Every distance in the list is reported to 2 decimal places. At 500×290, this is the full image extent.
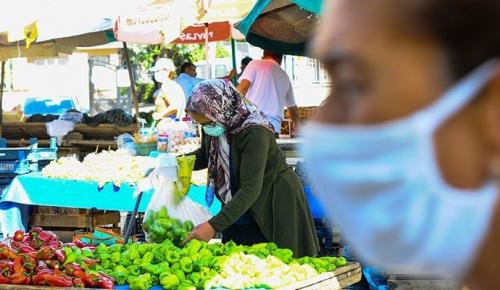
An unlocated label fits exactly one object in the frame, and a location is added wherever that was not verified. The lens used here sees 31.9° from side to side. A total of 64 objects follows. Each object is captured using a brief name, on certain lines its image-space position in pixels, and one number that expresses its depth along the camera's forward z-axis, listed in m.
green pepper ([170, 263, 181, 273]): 4.60
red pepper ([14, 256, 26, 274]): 4.73
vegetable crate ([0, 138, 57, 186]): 10.52
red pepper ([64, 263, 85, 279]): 4.62
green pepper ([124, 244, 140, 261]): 4.90
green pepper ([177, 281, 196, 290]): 4.40
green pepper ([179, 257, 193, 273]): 4.60
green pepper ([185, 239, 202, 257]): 4.81
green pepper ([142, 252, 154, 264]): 4.75
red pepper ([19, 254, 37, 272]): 4.80
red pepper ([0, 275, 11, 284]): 4.63
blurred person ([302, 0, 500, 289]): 1.07
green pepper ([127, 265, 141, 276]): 4.69
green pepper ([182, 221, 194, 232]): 5.29
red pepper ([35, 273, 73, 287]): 4.51
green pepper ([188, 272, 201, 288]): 4.51
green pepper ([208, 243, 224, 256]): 4.84
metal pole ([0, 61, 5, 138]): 15.56
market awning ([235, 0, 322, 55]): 6.31
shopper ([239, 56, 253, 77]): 13.45
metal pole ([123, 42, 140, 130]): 14.03
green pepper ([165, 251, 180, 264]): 4.73
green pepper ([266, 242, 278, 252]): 4.93
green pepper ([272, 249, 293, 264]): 4.77
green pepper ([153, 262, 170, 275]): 4.57
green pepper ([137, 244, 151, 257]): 4.96
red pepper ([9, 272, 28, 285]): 4.62
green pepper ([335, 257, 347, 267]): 4.91
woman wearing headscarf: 4.97
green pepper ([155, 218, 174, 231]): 5.25
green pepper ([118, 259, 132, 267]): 4.85
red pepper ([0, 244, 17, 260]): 5.01
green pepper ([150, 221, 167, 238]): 5.25
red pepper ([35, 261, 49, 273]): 4.74
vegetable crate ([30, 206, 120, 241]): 8.73
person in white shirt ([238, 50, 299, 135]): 8.61
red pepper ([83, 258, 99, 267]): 4.90
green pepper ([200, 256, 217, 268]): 4.64
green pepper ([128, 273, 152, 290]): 4.46
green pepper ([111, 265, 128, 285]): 4.65
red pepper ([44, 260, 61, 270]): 4.80
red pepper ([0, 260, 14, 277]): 4.72
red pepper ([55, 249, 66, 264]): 4.87
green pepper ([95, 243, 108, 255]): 5.20
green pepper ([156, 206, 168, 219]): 5.31
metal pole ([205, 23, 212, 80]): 11.82
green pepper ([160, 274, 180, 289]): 4.46
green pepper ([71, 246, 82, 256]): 5.11
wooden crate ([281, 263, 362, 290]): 4.45
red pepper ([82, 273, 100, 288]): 4.55
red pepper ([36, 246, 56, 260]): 4.94
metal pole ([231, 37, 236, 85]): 14.50
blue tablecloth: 8.19
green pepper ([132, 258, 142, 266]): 4.77
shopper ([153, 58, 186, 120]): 11.72
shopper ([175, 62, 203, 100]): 12.28
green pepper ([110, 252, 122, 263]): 4.95
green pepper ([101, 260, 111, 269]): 4.90
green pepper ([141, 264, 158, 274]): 4.60
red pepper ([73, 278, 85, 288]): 4.52
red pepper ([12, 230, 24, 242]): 5.62
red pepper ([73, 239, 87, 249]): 5.55
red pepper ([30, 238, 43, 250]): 5.45
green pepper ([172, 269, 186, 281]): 4.52
